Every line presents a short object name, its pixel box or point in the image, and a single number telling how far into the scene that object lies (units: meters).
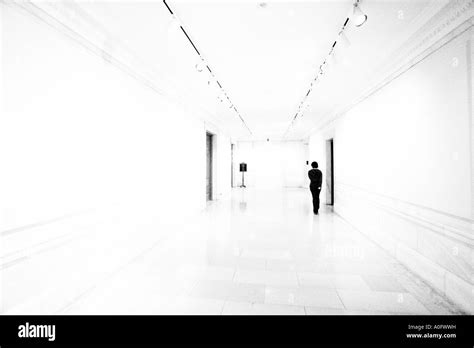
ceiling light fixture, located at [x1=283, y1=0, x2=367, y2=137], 2.78
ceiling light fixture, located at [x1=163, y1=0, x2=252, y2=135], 3.05
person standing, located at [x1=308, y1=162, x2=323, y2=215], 7.45
